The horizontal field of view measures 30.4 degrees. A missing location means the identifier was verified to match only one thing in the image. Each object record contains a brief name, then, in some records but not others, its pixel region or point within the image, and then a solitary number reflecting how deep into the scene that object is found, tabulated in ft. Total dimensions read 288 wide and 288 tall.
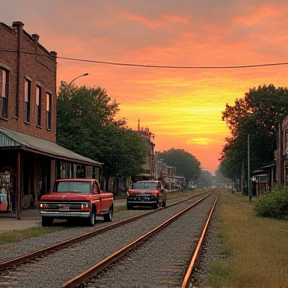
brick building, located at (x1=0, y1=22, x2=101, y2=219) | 84.23
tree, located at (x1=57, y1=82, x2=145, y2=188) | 164.55
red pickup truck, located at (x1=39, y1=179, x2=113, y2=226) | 63.87
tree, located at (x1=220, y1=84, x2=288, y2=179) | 231.50
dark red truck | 112.98
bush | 88.69
